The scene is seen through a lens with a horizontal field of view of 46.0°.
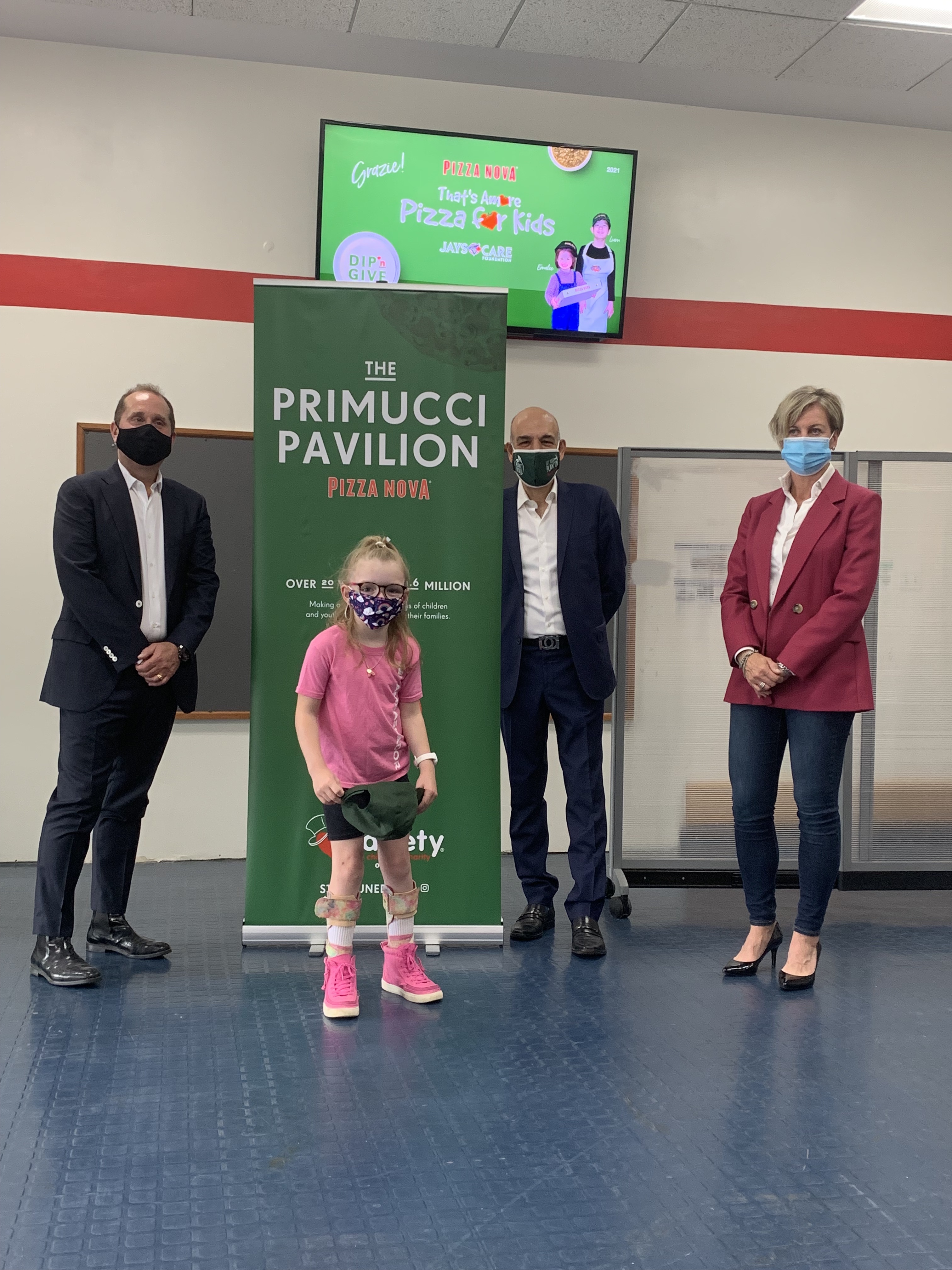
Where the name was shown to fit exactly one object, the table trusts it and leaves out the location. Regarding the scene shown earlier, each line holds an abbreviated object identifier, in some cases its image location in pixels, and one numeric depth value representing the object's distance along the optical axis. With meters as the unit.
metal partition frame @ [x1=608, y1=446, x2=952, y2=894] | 4.19
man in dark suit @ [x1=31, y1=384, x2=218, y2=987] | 3.11
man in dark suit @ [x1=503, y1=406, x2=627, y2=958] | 3.47
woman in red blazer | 3.10
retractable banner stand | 3.35
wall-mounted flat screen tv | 4.85
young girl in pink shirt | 2.90
